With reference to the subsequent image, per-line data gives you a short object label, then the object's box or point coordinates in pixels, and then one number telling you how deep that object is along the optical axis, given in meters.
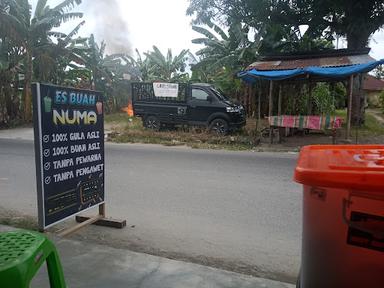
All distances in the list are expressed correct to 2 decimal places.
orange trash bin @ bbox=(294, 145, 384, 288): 1.82
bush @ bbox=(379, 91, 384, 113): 30.01
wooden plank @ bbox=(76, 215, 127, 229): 4.97
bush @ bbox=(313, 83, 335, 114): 19.11
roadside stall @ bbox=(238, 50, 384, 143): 12.09
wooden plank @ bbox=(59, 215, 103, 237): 4.47
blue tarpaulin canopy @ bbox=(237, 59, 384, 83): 11.71
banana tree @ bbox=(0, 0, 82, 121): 19.46
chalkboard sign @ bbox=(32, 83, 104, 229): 3.93
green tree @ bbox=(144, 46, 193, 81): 27.57
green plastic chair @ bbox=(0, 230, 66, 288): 1.48
